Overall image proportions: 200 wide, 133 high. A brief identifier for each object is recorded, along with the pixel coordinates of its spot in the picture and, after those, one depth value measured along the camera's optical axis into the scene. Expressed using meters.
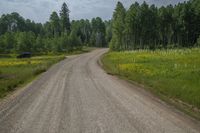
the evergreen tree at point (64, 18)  161.99
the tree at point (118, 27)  93.19
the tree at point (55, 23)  161.12
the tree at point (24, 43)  106.62
